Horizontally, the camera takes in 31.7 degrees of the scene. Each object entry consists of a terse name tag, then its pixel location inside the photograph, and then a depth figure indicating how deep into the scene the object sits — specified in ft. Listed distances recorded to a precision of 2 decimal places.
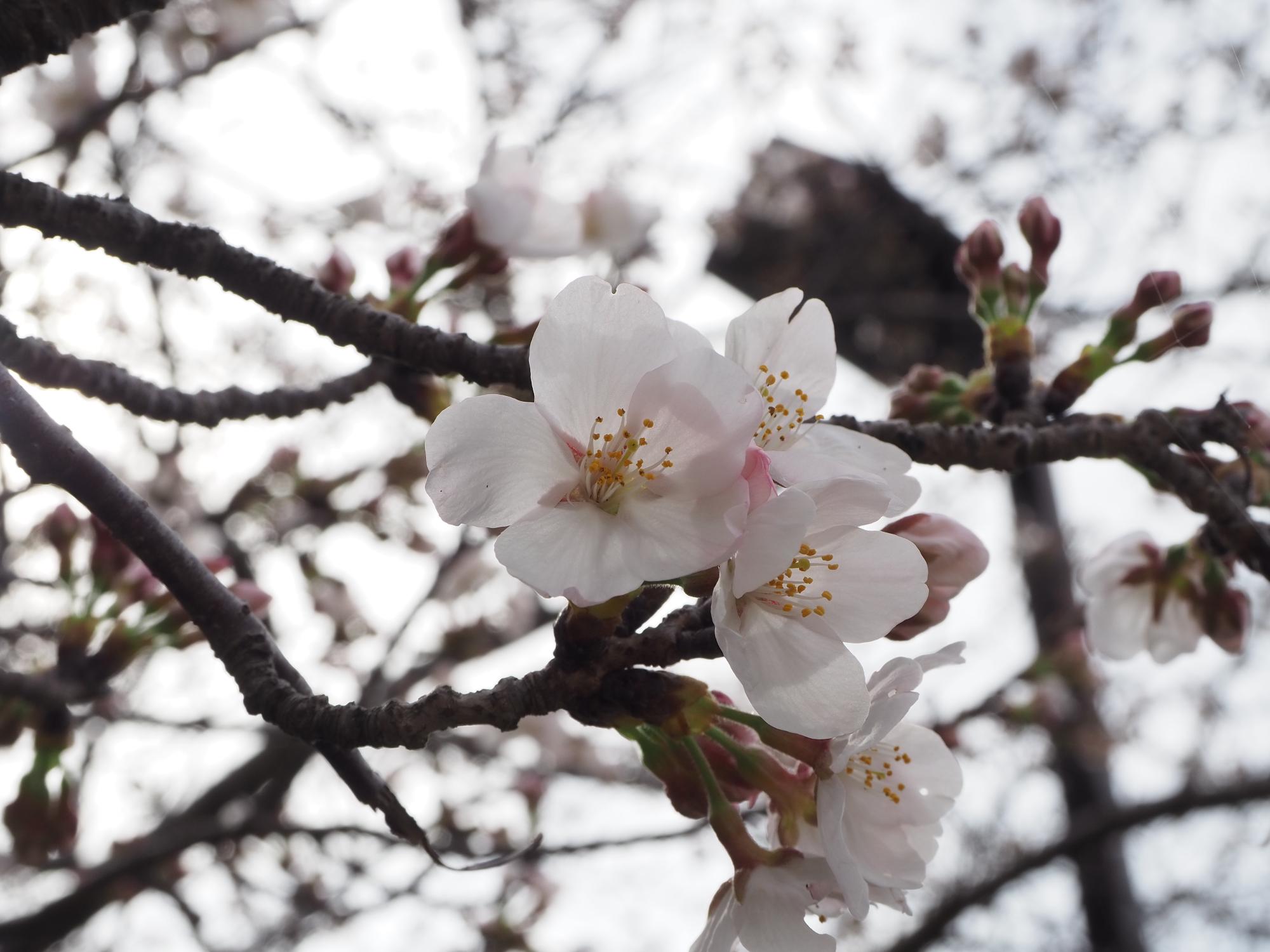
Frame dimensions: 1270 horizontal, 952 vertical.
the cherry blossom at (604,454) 0.71
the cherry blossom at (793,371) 0.79
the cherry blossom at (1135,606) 1.03
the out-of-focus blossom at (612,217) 1.48
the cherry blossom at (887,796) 0.74
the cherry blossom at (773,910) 0.76
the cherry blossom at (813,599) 0.70
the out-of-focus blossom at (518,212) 1.07
